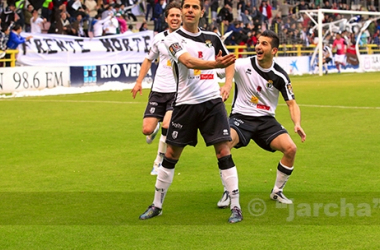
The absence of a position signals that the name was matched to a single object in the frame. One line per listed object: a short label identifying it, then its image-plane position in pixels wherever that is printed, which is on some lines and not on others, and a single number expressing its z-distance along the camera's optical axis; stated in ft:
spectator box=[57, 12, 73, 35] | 82.74
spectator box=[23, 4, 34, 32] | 83.37
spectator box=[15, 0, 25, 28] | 80.53
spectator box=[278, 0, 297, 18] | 136.15
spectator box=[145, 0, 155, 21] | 103.23
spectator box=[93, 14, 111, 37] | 87.86
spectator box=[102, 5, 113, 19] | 90.91
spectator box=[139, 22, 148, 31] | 93.52
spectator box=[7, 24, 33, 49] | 72.13
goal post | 106.52
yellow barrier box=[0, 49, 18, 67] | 70.33
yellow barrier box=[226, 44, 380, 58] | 101.04
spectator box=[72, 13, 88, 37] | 84.89
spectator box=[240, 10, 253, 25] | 119.03
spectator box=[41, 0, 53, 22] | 85.25
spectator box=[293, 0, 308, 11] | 138.72
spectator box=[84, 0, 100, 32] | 96.54
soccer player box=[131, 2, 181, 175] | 26.84
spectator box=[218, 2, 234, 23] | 113.39
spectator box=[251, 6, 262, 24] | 119.76
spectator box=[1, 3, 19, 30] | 78.12
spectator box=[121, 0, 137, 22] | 102.73
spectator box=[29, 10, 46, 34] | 81.92
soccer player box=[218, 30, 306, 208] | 21.90
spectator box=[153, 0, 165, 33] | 98.25
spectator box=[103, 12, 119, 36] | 88.43
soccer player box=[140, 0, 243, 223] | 19.21
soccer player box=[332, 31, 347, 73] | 115.34
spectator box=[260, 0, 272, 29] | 123.96
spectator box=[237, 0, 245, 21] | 120.24
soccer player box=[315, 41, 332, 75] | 112.37
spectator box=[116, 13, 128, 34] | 92.40
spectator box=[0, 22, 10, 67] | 71.36
